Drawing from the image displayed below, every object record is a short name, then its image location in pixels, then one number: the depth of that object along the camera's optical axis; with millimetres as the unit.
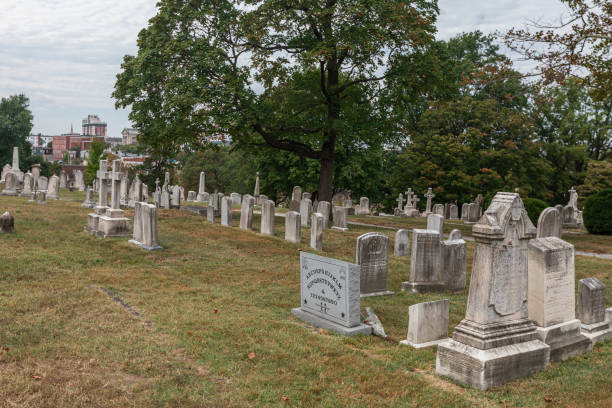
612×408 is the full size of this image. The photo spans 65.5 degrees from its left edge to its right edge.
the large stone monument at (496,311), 5445
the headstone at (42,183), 27125
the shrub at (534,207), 21059
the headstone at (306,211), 20062
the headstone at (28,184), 26297
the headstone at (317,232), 15062
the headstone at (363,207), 32906
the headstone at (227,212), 18984
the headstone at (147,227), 12930
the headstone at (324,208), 19498
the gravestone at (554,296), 6309
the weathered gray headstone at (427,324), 6629
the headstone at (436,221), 16141
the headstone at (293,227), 15953
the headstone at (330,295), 7113
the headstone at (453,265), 10625
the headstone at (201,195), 35594
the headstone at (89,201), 22044
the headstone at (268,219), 17203
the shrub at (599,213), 23391
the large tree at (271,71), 17719
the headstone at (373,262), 9805
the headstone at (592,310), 7297
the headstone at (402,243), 14812
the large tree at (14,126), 42719
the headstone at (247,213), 18094
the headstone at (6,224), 13430
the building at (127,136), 185250
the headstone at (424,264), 10430
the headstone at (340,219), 19500
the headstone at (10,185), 25547
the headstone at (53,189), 25906
